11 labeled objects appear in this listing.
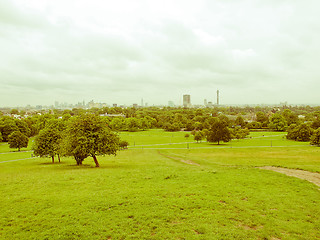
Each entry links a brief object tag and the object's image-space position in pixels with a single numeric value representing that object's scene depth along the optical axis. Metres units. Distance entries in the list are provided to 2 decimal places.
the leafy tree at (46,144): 33.19
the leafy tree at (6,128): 83.38
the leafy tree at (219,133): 71.94
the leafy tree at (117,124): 134.31
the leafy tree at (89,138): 26.34
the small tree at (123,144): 62.77
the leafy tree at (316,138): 63.74
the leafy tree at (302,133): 78.94
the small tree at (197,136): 78.44
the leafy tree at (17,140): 58.87
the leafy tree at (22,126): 89.51
